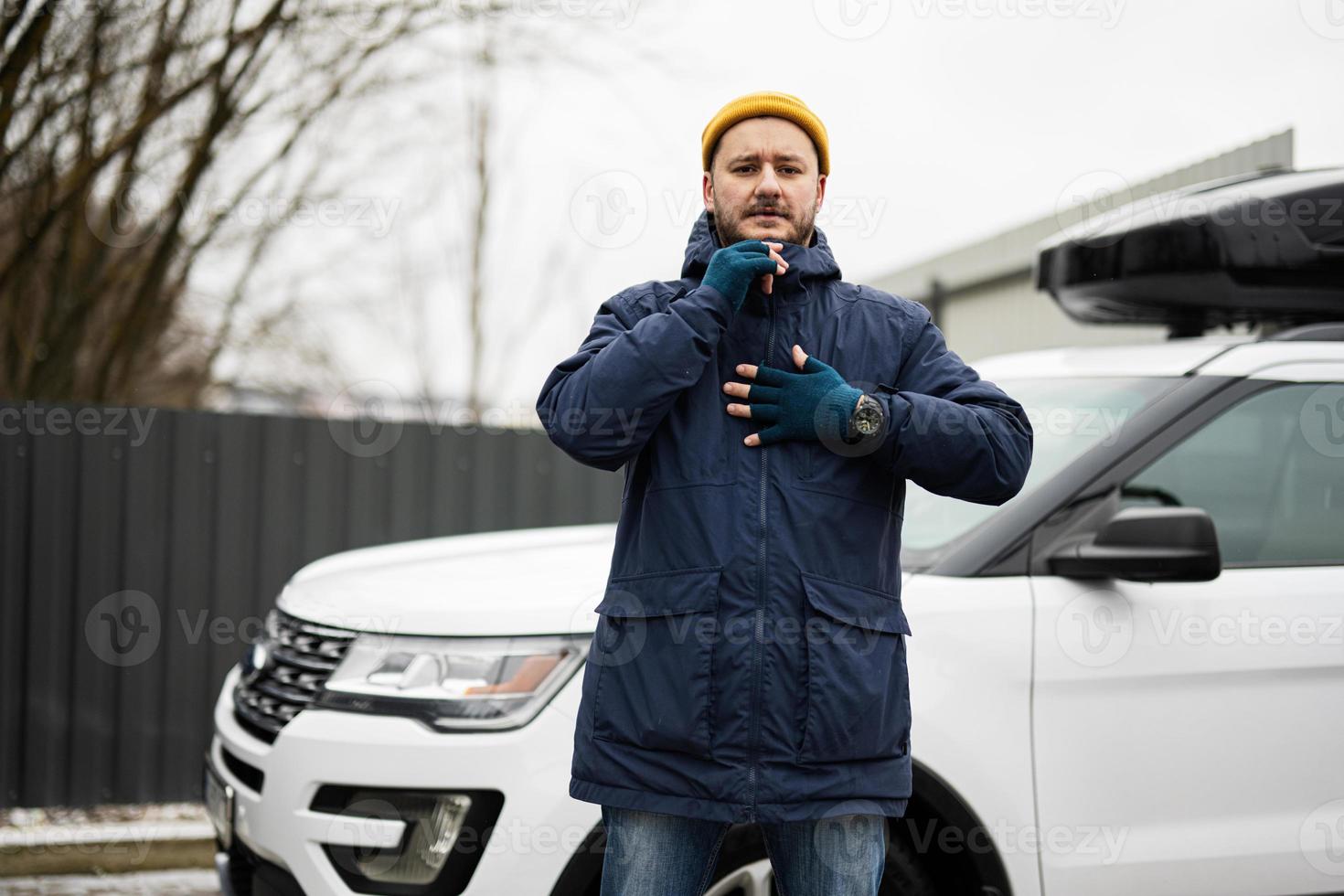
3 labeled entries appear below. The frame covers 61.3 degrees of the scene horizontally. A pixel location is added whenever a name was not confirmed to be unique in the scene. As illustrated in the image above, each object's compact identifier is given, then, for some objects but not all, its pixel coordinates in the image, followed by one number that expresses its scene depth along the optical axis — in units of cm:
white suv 242
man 182
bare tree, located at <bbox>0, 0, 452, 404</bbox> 562
